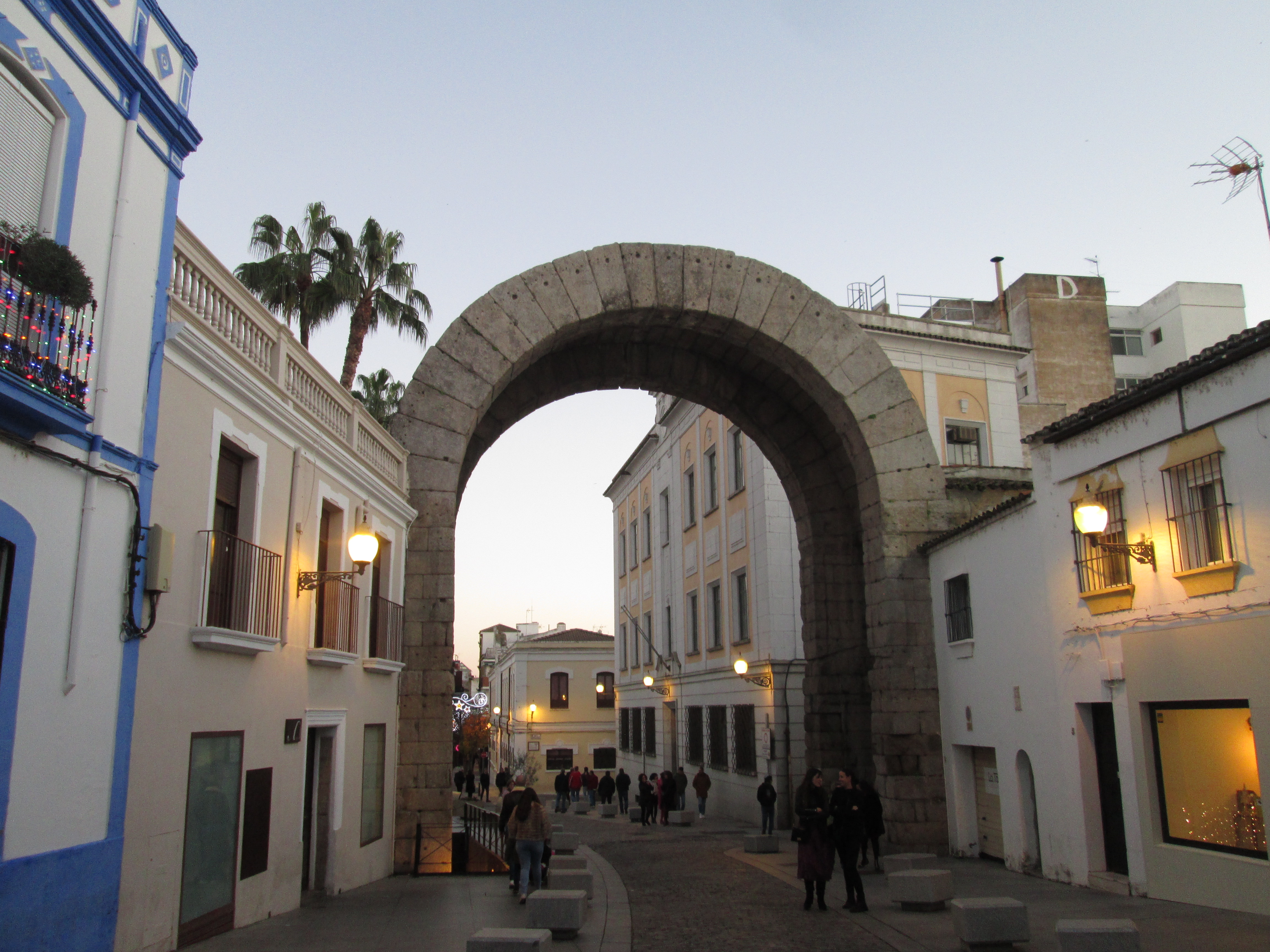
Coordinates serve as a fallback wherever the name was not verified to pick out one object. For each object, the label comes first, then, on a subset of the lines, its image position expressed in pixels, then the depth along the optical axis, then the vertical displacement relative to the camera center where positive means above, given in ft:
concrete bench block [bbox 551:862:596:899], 35.81 -6.44
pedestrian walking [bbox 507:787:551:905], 35.32 -4.66
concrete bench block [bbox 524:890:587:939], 29.09 -6.14
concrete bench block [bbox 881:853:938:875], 38.88 -6.38
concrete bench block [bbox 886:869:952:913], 32.89 -6.31
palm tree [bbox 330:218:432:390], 69.26 +29.15
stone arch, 48.08 +13.87
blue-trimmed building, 18.57 +5.19
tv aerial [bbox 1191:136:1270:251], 43.93 +22.80
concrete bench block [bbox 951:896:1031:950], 25.46 -5.76
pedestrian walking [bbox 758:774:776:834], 60.44 -6.07
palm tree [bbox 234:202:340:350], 66.44 +28.02
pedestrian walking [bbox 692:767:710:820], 77.15 -6.68
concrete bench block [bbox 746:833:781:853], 52.08 -7.55
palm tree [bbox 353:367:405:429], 84.58 +25.85
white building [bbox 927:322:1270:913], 28.40 +1.66
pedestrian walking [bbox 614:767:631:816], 90.89 -8.14
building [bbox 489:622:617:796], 154.30 -1.10
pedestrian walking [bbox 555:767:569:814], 95.91 -8.83
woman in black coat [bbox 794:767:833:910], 33.71 -4.82
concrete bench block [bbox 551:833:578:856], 50.01 -7.14
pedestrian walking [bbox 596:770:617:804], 91.86 -8.26
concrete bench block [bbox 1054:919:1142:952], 21.88 -5.25
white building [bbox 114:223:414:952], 23.39 +1.58
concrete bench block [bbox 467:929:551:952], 22.34 -5.38
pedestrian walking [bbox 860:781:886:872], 44.29 -5.50
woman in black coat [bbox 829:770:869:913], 33.58 -4.57
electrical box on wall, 22.24 +3.15
